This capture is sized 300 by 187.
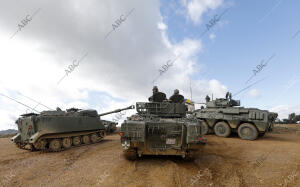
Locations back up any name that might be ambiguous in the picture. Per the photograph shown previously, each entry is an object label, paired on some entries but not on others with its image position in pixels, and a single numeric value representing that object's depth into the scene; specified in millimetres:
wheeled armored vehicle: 10344
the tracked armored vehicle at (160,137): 5078
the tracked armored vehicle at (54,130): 8273
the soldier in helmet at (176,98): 7469
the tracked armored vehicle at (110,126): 16227
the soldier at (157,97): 7337
